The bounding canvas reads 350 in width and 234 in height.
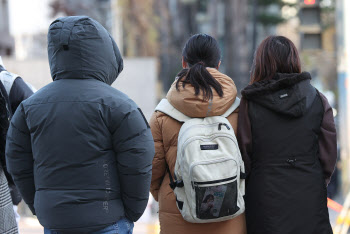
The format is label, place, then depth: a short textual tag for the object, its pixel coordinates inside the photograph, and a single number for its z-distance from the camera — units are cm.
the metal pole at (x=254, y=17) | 5641
